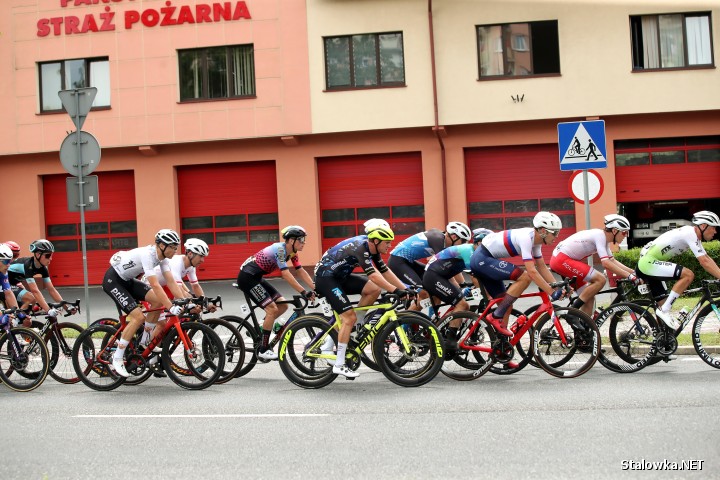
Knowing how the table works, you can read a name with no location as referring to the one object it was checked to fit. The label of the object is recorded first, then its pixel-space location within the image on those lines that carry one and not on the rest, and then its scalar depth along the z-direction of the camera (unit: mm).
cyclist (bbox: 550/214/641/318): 10977
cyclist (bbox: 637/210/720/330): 10438
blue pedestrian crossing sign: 12680
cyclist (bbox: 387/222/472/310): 12148
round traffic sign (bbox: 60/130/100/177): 14812
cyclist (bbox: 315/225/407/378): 10039
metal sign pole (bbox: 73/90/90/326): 14742
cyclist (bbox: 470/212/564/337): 10195
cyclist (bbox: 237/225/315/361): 11258
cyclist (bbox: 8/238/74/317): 12016
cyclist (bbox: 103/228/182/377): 10398
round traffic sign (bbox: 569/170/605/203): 13914
